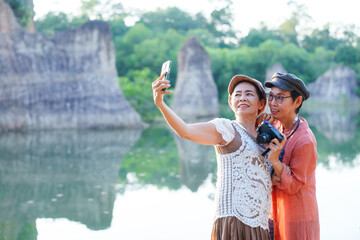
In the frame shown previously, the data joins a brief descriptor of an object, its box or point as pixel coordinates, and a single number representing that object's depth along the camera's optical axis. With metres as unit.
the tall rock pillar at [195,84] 21.59
